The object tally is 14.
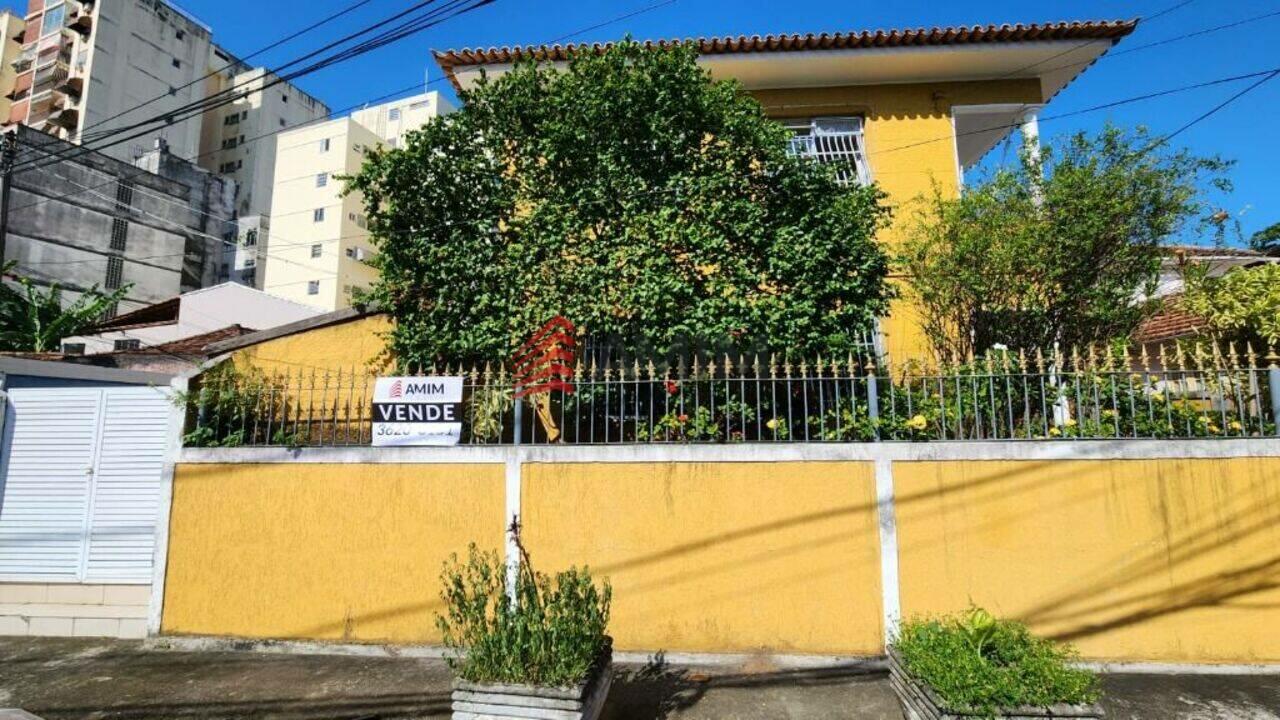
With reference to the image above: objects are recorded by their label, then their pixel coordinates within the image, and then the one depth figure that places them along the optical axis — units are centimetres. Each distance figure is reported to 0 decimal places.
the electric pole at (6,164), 1358
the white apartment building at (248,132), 4238
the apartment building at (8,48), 4025
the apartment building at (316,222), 3575
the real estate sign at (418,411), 602
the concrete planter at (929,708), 353
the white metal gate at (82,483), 641
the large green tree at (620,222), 657
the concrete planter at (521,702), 361
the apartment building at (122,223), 2545
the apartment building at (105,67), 3547
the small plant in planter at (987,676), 356
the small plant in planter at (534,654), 364
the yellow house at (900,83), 980
